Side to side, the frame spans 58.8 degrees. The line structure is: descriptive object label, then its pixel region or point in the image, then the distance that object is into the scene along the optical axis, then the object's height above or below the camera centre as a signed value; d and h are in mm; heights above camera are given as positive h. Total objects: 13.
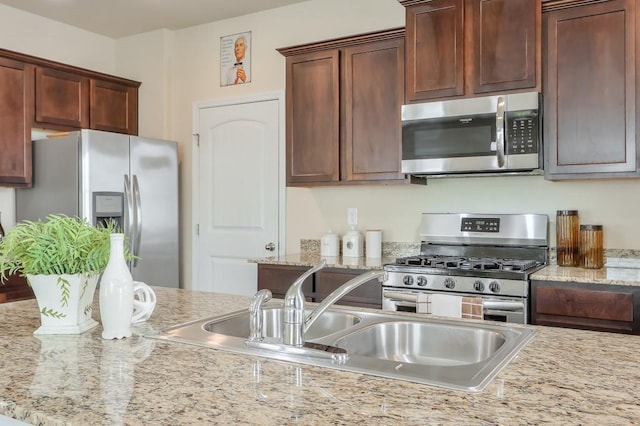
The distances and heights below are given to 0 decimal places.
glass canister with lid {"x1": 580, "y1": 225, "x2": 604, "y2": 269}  2975 -197
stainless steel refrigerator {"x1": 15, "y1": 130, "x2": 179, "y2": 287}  3783 +169
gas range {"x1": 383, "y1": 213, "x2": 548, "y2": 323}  2779 -274
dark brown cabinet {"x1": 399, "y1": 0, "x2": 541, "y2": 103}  2971 +893
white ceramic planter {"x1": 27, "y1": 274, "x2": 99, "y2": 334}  1522 -242
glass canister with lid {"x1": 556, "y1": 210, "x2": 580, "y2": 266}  3090 -159
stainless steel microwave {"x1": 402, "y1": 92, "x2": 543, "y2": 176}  2965 +415
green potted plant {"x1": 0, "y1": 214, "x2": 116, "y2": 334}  1508 -137
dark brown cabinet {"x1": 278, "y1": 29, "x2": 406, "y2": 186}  3471 +652
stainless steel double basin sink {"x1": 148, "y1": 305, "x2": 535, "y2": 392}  1187 -331
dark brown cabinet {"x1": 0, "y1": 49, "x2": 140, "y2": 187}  3824 +814
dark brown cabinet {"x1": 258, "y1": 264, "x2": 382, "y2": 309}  3172 -427
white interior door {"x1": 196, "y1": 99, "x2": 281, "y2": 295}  4281 +154
